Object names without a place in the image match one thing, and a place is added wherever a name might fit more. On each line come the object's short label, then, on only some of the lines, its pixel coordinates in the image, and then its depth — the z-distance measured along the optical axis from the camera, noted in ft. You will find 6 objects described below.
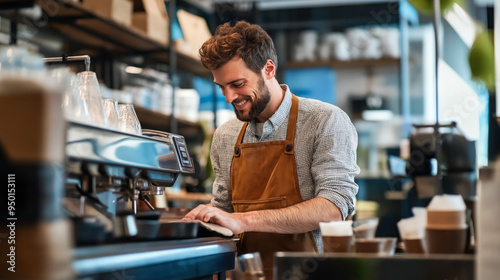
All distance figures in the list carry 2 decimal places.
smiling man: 6.80
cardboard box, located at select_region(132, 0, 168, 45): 14.74
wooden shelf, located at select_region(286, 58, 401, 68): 21.11
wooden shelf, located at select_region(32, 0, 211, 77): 12.07
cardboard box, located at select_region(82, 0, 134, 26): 12.84
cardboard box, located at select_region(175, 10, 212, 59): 16.62
